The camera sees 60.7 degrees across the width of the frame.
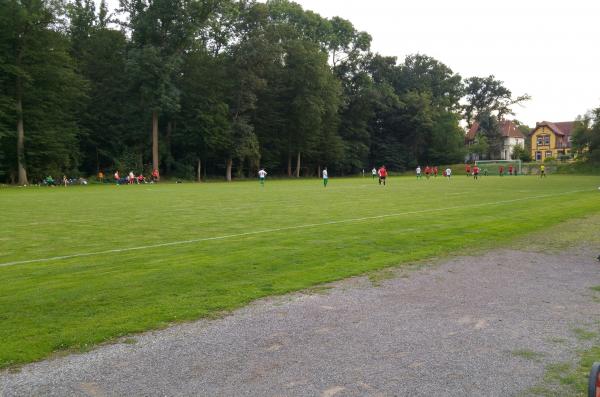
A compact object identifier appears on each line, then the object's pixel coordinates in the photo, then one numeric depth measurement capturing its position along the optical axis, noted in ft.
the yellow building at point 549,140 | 413.18
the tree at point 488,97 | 396.78
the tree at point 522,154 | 359.46
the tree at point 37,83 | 172.35
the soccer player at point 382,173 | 152.37
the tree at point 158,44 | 200.03
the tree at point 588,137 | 262.88
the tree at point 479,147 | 366.22
